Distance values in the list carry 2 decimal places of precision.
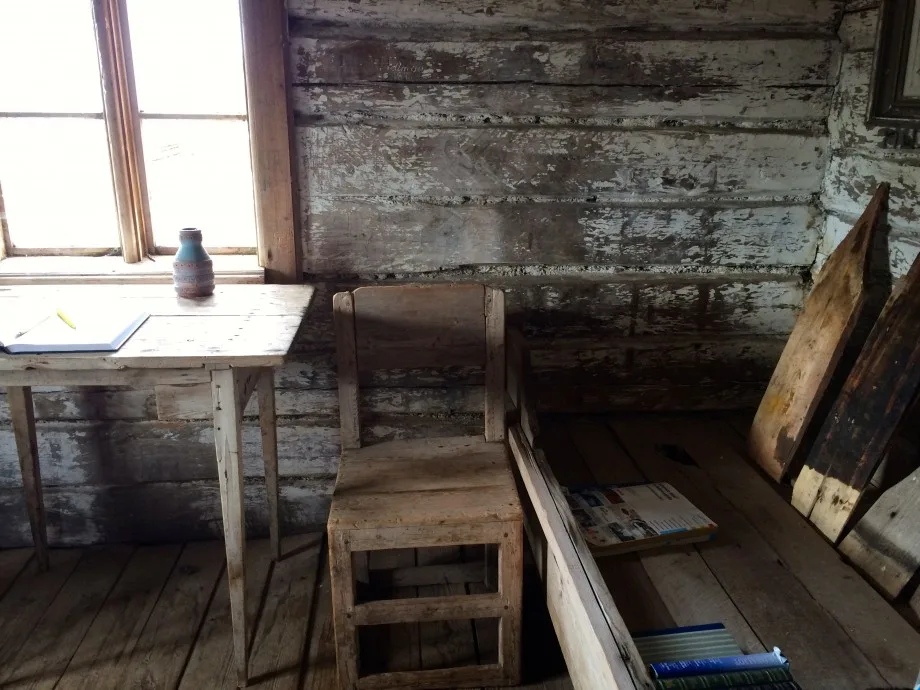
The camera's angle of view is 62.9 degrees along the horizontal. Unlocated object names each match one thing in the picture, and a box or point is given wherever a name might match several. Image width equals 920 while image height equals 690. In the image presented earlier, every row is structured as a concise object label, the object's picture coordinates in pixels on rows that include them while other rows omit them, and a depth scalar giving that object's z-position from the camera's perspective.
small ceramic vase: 2.00
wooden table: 1.62
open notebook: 1.62
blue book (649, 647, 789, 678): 1.30
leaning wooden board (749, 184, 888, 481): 1.97
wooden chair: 1.77
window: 2.15
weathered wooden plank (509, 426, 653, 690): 1.30
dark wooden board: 1.73
